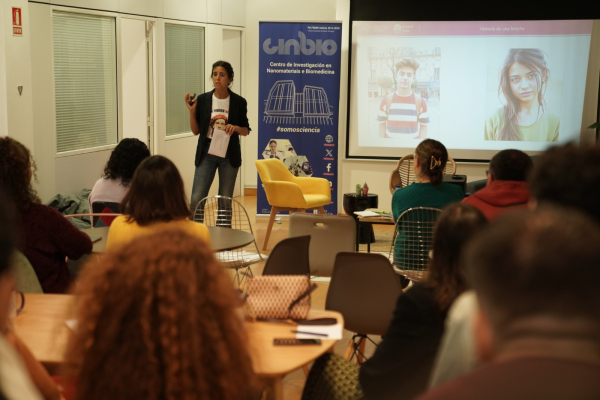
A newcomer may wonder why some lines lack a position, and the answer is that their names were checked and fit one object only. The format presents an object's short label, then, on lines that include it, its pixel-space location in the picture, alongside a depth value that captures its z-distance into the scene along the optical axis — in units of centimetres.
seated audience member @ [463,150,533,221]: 357
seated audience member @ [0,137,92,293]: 297
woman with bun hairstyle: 452
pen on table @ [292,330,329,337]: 241
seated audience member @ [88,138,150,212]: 447
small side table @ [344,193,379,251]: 645
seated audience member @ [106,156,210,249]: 288
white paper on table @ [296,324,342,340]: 238
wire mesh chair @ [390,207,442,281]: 442
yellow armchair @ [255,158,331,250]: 697
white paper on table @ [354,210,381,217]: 540
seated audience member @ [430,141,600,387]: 170
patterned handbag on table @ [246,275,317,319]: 253
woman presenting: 634
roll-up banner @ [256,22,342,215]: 807
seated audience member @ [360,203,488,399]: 201
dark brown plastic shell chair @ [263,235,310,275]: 352
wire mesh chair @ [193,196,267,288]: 443
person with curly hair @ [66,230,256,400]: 124
